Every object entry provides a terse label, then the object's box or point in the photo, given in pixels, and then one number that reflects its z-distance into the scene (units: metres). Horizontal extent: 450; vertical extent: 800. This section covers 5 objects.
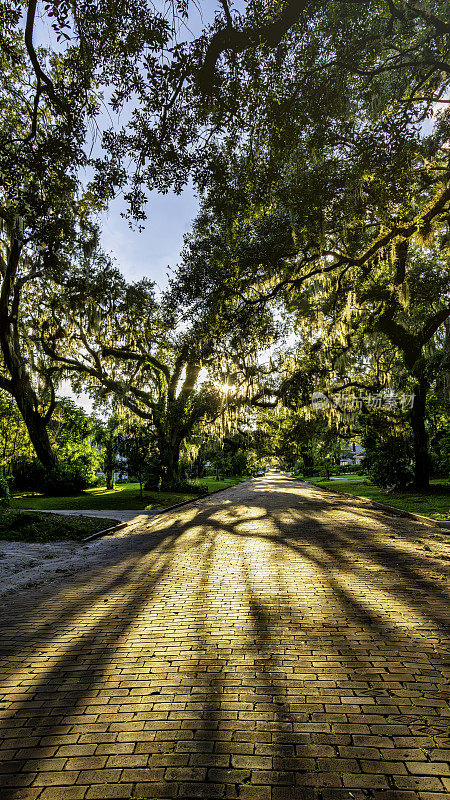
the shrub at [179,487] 27.83
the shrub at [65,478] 25.12
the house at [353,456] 86.86
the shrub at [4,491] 17.94
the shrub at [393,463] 22.53
